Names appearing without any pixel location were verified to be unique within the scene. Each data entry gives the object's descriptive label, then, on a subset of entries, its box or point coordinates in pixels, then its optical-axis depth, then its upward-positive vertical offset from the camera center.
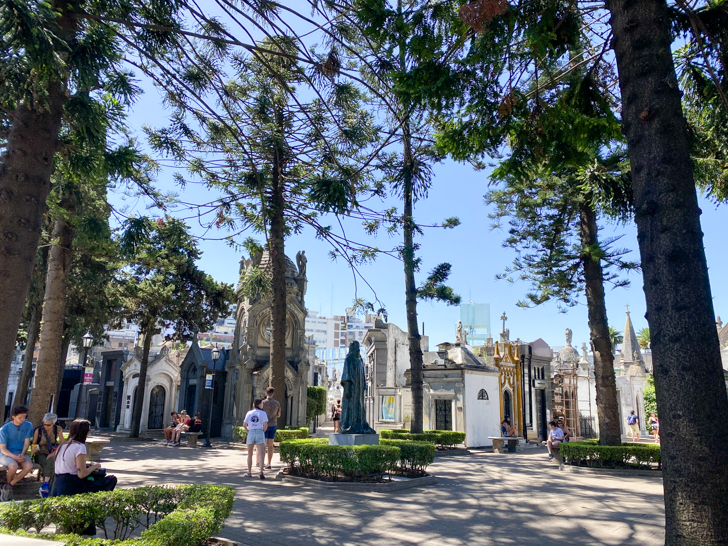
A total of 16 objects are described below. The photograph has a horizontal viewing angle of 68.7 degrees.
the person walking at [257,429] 11.15 -0.62
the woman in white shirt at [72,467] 5.76 -0.74
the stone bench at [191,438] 21.08 -1.54
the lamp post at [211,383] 21.37 +0.63
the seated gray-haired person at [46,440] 8.62 -0.69
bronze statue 11.85 -0.02
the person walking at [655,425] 25.55 -1.17
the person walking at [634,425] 25.54 -1.20
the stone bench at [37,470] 7.64 -1.10
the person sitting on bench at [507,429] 22.63 -1.21
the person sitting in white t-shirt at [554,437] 15.95 -1.08
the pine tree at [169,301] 22.95 +4.24
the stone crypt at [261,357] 24.30 +1.93
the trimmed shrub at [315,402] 30.65 -0.19
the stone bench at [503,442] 21.16 -1.68
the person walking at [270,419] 12.49 -0.47
